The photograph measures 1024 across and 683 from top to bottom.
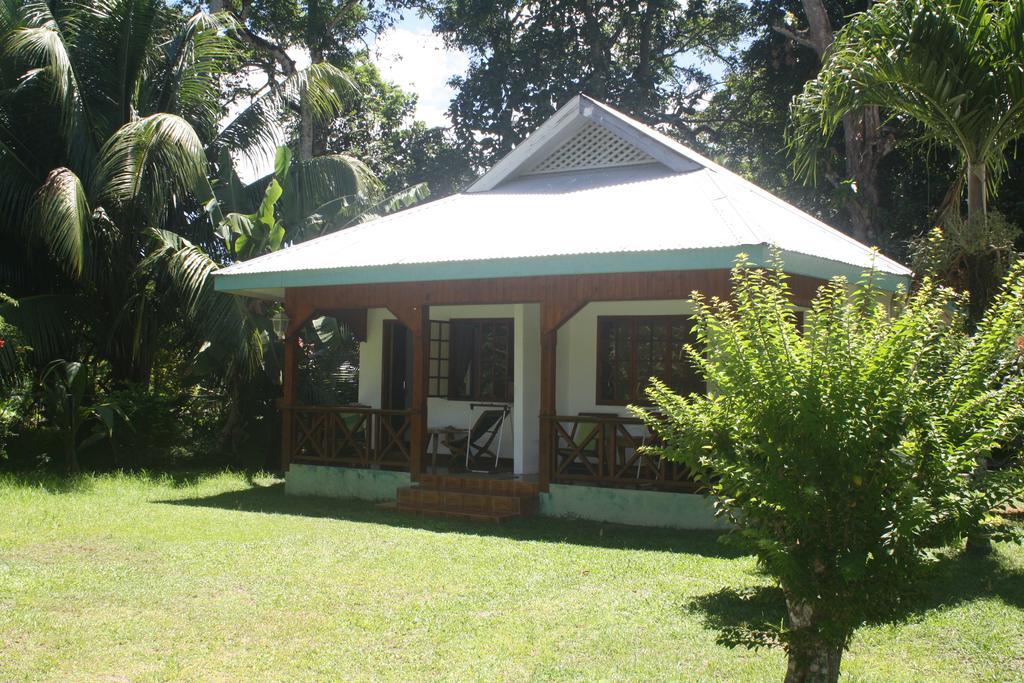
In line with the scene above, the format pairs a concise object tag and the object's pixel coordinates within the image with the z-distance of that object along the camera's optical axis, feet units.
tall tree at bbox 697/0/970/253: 64.08
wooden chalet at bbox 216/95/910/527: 32.63
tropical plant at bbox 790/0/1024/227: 28.09
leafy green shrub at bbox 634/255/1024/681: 13.20
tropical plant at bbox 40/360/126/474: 43.41
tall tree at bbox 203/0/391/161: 83.97
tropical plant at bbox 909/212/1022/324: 31.07
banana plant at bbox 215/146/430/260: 53.93
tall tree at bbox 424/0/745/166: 83.61
